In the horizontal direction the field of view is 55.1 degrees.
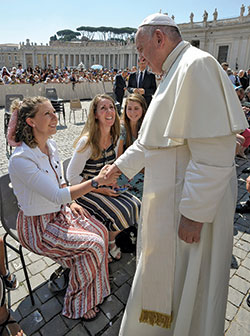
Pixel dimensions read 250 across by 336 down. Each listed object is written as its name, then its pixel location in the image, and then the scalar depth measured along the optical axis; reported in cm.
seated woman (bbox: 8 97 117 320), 193
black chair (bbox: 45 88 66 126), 1030
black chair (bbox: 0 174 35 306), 216
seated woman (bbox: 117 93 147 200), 323
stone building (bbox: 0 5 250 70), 3903
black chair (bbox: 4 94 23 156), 717
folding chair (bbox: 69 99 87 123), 1037
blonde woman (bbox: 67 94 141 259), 255
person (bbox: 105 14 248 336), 126
